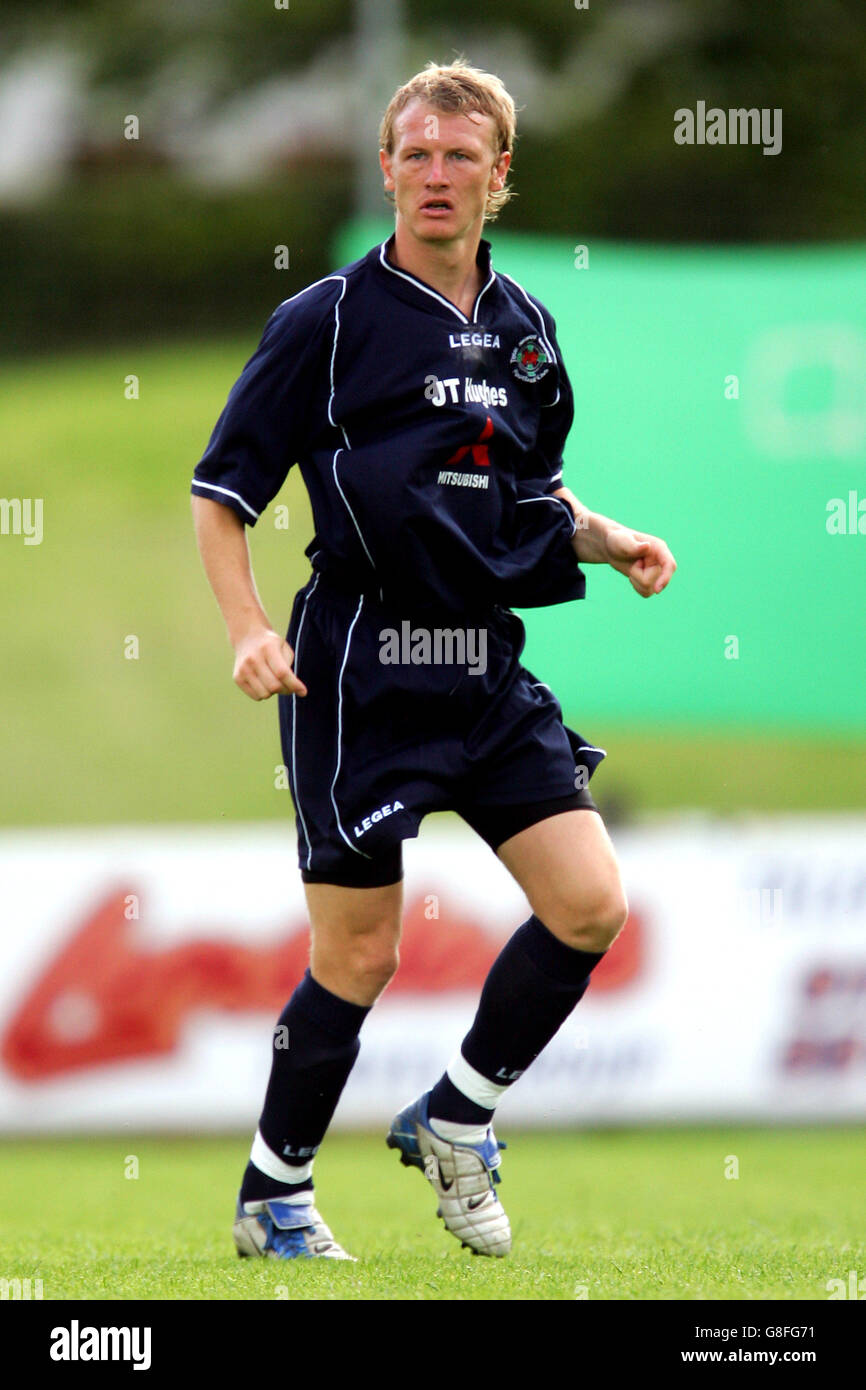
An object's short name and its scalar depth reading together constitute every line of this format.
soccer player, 6.80
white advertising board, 14.80
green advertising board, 15.90
